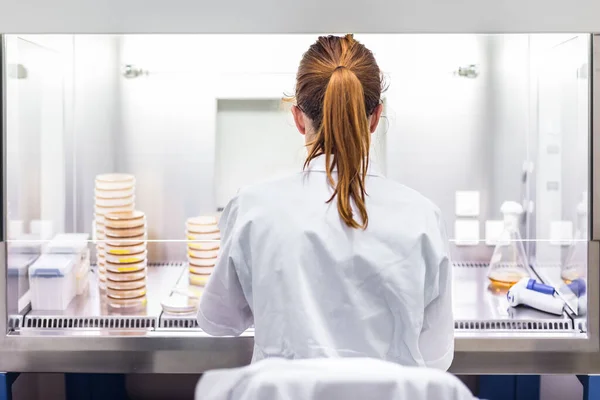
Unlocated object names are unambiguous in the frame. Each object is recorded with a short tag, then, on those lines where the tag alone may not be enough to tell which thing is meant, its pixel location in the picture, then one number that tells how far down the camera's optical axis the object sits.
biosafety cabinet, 1.72
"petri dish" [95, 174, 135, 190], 2.16
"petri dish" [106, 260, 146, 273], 1.91
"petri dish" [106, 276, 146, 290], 1.92
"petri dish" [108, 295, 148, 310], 1.89
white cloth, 0.95
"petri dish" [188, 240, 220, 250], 1.90
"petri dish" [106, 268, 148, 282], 1.91
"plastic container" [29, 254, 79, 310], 1.83
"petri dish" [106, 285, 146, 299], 1.91
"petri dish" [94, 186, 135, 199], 2.15
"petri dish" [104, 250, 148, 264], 1.90
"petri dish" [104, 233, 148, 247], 1.86
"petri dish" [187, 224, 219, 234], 2.10
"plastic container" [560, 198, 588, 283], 1.74
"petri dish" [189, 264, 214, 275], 1.97
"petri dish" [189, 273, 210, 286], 2.00
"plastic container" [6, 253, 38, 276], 1.75
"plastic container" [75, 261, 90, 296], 1.95
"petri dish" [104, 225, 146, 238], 1.90
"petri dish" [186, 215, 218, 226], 2.11
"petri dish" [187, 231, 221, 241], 2.08
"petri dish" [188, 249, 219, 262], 1.94
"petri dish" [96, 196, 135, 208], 2.14
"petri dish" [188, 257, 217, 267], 1.95
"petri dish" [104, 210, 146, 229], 1.90
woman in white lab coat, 1.21
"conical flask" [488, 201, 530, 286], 2.04
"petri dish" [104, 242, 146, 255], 1.89
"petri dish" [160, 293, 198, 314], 1.80
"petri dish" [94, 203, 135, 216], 2.14
